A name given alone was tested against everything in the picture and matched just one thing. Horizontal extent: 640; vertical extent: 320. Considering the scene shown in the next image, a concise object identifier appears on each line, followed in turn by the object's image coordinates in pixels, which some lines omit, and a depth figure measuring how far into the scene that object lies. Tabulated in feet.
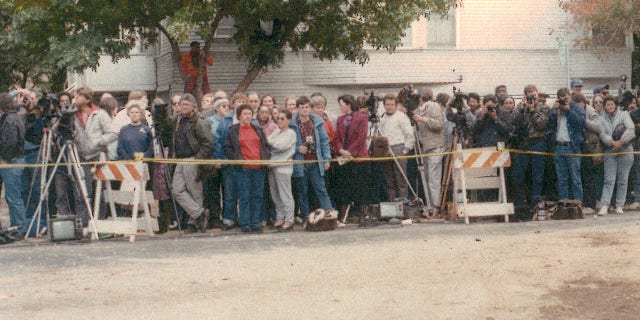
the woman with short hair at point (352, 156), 60.75
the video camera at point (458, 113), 61.05
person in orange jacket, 84.07
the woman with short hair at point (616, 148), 65.41
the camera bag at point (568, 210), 61.82
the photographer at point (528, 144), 61.82
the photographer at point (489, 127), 60.95
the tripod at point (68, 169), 55.62
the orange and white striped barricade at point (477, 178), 60.75
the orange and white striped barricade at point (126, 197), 55.21
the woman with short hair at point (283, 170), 58.54
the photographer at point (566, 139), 62.75
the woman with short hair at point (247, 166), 57.62
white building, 106.32
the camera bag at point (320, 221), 57.67
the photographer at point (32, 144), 56.75
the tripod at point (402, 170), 61.93
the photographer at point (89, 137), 57.16
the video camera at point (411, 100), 63.65
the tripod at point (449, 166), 62.13
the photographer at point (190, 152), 57.21
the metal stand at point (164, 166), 57.06
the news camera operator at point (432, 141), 62.75
